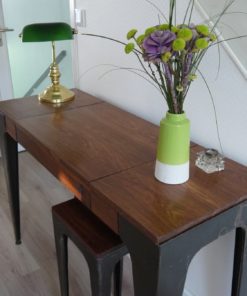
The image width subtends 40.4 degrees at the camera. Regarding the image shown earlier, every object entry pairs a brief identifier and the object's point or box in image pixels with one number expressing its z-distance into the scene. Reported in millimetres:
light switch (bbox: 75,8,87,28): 1893
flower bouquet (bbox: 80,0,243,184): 790
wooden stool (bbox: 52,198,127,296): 1097
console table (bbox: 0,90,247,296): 840
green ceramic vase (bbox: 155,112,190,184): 947
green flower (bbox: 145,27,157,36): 833
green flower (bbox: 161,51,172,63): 786
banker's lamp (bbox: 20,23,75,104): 1584
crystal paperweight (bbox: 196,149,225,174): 1095
